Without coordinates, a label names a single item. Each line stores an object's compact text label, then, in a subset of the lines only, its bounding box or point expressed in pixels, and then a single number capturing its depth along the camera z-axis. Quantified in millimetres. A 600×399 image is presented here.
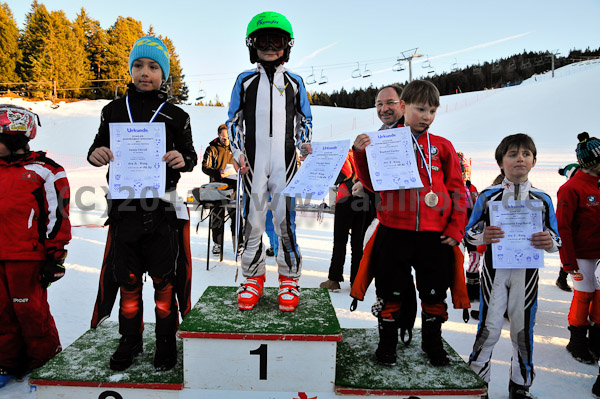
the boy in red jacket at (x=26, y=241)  2621
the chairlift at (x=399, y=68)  30859
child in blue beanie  2266
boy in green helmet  2588
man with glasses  2674
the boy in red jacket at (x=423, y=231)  2299
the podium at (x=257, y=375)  2162
